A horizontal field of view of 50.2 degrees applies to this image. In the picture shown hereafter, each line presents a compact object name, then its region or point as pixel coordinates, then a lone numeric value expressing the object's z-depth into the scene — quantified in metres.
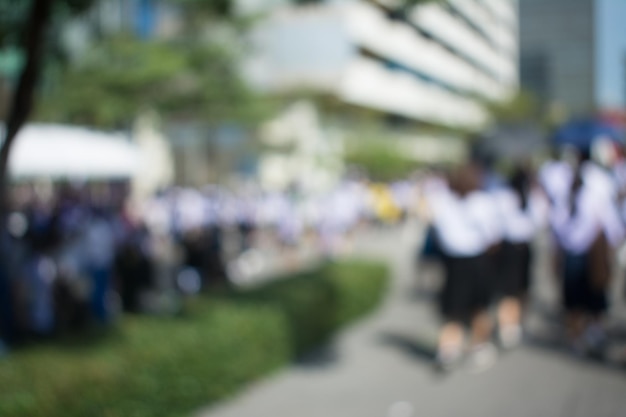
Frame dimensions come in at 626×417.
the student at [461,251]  5.56
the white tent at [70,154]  10.66
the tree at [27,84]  4.18
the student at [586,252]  5.76
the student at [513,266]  6.40
